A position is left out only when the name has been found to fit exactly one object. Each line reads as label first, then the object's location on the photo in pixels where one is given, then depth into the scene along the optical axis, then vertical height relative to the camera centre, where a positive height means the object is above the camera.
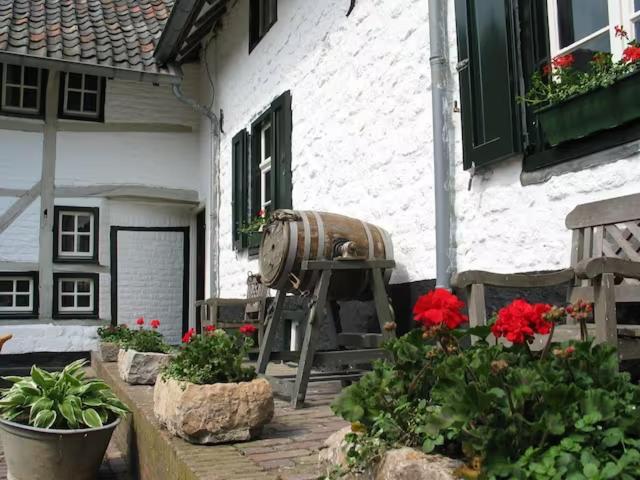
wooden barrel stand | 3.82 +0.21
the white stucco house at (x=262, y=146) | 3.39 +1.41
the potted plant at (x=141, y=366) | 4.99 -0.39
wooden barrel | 3.96 +0.38
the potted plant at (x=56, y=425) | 3.31 -0.56
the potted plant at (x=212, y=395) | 2.83 -0.36
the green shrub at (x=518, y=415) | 1.38 -0.25
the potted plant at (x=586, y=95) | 2.71 +0.90
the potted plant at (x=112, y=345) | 7.13 -0.33
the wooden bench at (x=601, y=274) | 2.10 +0.12
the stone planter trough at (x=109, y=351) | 7.16 -0.40
